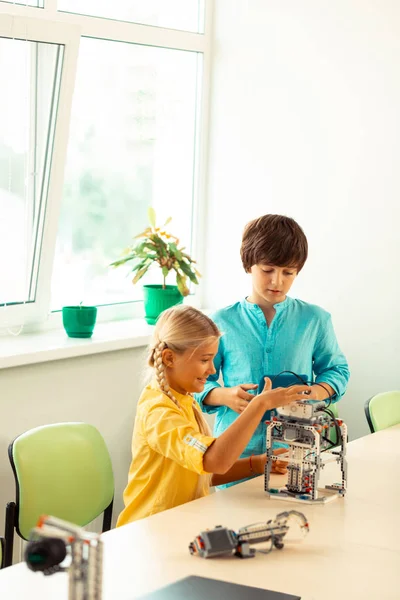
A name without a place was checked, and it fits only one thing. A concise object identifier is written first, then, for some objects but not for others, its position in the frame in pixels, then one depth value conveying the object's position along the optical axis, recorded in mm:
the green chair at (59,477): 2520
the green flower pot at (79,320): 3471
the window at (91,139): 3277
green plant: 3838
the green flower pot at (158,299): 3906
